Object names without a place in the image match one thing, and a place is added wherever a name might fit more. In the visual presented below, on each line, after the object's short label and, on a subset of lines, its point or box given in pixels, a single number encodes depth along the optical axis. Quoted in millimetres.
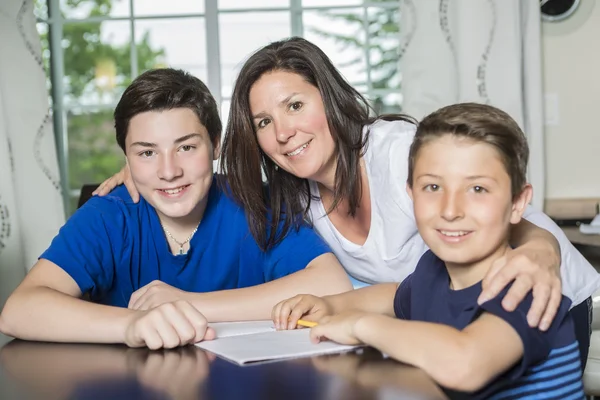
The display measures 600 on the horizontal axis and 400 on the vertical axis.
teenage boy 1358
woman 1635
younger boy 929
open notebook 964
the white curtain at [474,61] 2900
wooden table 807
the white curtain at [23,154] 2879
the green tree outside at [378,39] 4262
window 3328
